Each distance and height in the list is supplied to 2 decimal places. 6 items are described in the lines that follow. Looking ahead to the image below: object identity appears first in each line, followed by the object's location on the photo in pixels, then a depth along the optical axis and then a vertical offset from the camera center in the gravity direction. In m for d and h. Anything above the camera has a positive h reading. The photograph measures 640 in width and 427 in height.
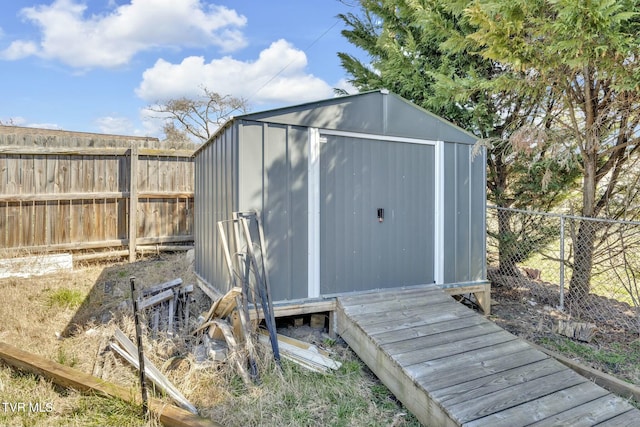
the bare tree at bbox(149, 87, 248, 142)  14.09 +4.25
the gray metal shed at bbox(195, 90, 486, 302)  3.14 +0.22
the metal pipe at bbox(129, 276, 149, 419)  1.98 -0.87
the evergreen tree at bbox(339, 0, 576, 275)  4.64 +1.62
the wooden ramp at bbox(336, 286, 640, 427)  2.04 -1.08
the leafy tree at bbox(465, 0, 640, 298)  2.73 +1.40
